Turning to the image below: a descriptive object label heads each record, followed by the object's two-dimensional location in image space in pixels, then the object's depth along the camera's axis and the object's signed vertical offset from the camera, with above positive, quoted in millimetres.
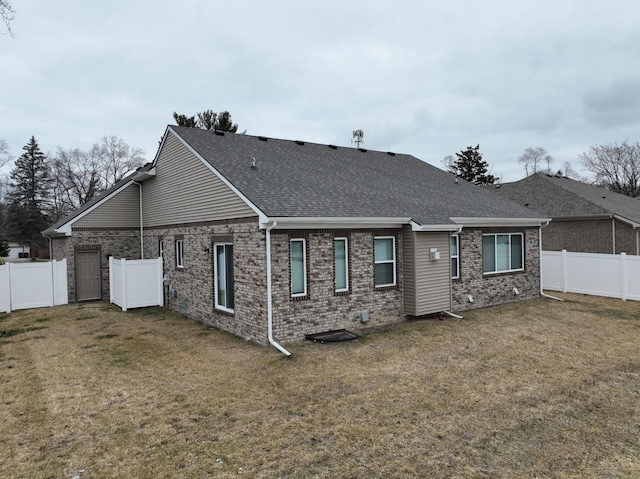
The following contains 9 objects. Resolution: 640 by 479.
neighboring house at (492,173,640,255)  18297 +775
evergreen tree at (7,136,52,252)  46188 +5618
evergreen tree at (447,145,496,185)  43406 +7404
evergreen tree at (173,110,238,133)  30319 +9145
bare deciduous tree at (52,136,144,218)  48094 +9113
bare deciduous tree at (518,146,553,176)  56469 +10341
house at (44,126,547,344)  9297 +87
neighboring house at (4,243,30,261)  54281 -798
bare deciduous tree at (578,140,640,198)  43406 +7346
